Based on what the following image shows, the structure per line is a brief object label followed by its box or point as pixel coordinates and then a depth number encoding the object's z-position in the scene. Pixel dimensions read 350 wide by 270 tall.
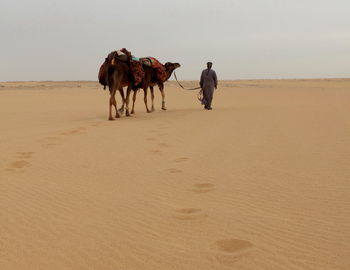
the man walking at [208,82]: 14.93
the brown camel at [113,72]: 11.16
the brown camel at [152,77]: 12.98
